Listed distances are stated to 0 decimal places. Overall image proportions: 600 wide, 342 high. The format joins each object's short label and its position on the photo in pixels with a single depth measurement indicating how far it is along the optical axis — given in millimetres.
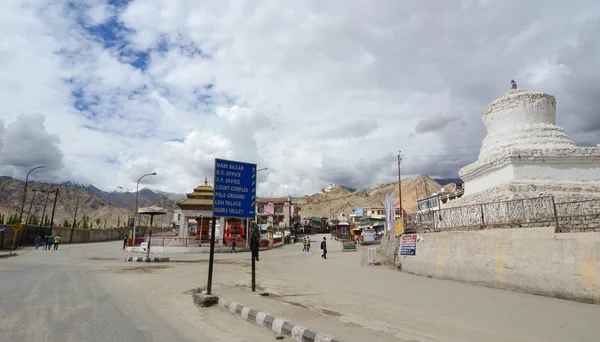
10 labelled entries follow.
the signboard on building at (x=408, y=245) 15328
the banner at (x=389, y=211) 20722
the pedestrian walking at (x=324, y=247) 26106
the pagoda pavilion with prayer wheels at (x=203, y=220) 33347
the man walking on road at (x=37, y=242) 34156
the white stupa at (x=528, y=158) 14765
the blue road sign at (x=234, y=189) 8828
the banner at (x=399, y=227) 17641
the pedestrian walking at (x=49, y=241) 33016
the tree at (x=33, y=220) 52234
